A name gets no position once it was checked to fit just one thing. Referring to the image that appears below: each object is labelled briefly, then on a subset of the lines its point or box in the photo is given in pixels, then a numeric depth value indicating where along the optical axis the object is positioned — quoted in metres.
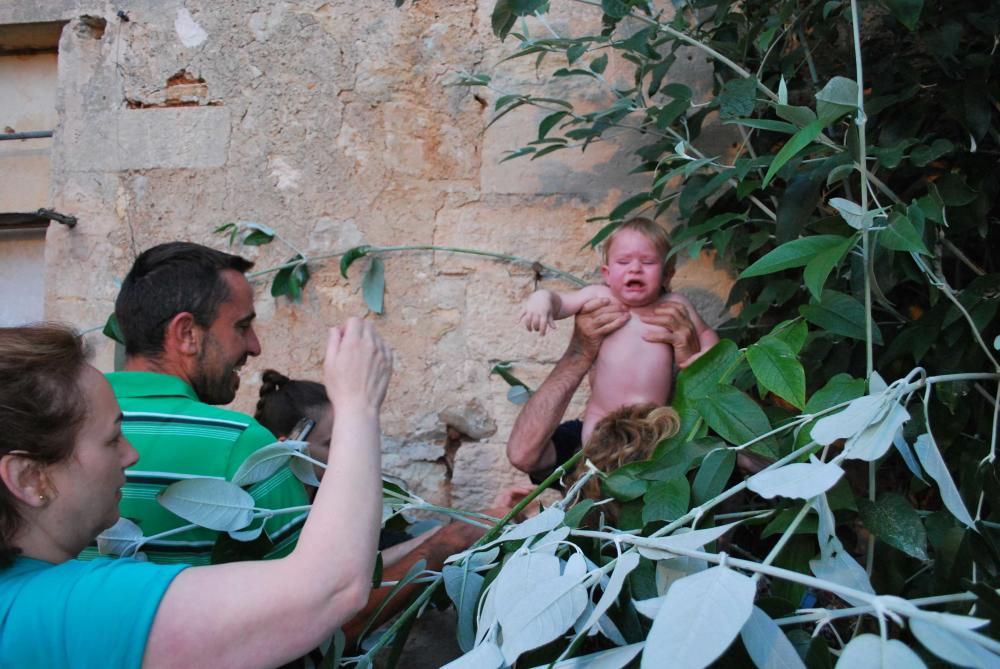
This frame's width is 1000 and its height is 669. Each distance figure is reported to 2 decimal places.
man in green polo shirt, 1.56
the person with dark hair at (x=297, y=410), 2.37
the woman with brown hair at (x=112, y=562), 1.06
